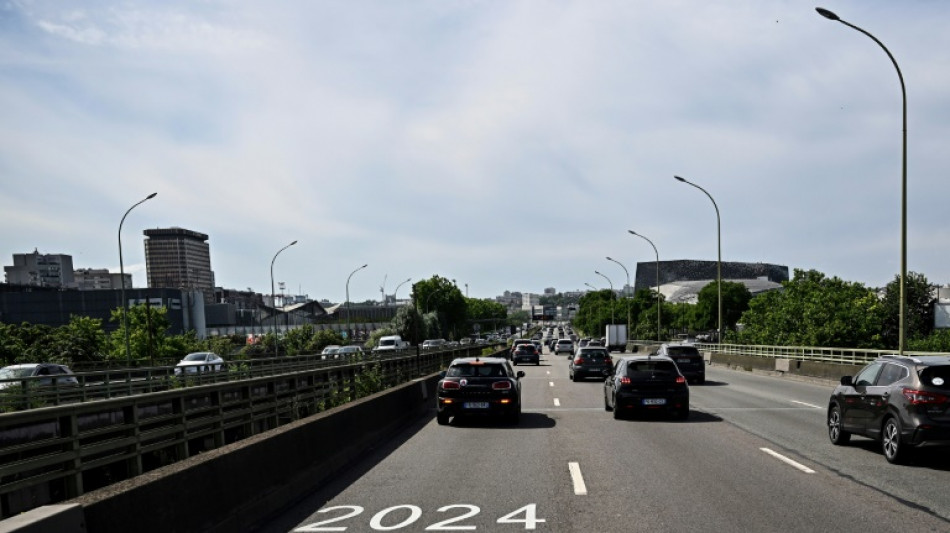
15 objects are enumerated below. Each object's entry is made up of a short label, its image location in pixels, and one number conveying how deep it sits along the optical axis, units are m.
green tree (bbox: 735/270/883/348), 75.75
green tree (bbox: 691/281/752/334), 148.62
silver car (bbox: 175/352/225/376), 40.38
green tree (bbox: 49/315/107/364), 53.95
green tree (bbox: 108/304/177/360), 72.50
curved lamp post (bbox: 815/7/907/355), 21.73
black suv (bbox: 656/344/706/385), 30.48
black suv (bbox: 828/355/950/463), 10.24
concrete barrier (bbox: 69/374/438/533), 5.32
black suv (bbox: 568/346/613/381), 32.56
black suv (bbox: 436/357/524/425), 16.64
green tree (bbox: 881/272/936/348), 90.00
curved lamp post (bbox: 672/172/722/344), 46.14
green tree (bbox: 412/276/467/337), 169.62
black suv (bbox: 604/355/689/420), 17.25
